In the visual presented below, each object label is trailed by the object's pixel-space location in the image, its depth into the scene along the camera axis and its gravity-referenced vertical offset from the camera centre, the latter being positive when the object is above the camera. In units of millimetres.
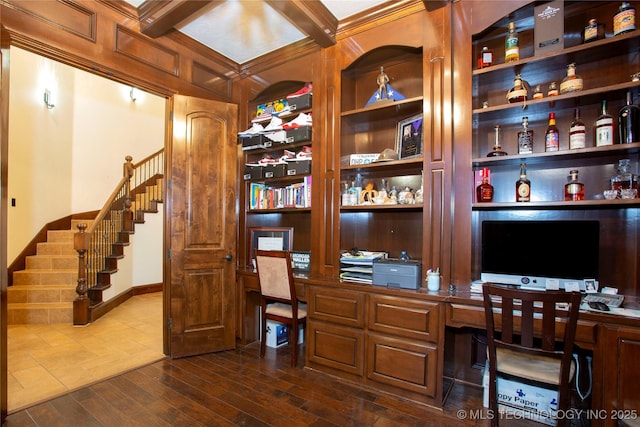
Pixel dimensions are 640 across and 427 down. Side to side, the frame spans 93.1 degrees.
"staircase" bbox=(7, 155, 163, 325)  3930 -957
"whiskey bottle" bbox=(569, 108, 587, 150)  1994 +550
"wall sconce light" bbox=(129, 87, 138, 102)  6298 +2535
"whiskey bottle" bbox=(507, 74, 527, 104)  2148 +897
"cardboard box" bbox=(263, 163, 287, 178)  3168 +494
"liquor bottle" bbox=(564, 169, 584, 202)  2025 +195
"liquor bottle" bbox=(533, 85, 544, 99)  2109 +866
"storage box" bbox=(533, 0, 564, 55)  2027 +1297
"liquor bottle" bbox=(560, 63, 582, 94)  1990 +901
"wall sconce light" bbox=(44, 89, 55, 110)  4969 +1918
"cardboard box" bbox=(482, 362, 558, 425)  1972 -1226
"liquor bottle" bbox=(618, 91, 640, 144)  1862 +588
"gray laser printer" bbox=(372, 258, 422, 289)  2299 -438
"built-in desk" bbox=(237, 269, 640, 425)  1638 -865
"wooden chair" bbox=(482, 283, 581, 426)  1589 -678
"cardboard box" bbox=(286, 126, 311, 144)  3004 +826
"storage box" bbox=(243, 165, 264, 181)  3309 +493
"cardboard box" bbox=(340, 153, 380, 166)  2707 +526
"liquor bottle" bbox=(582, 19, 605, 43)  1954 +1206
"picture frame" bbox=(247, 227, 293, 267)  3225 -244
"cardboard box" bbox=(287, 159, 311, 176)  3033 +502
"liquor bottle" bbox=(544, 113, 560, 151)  2084 +562
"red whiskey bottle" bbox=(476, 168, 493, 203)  2283 +207
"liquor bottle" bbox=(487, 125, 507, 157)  2246 +544
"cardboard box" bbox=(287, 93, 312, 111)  3043 +1167
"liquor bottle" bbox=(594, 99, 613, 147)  1919 +567
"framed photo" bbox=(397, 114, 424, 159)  2539 +688
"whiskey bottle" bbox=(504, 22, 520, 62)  2174 +1244
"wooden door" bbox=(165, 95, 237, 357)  2906 -103
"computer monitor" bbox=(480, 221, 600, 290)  1991 -241
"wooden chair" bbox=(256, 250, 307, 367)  2688 -712
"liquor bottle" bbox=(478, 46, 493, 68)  2307 +1217
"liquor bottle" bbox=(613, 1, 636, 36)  1838 +1219
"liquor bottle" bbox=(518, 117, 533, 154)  2156 +554
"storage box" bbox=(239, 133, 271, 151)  3267 +810
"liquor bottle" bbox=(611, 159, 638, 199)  1903 +253
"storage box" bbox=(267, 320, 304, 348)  3189 -1253
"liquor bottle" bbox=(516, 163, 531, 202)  2160 +210
